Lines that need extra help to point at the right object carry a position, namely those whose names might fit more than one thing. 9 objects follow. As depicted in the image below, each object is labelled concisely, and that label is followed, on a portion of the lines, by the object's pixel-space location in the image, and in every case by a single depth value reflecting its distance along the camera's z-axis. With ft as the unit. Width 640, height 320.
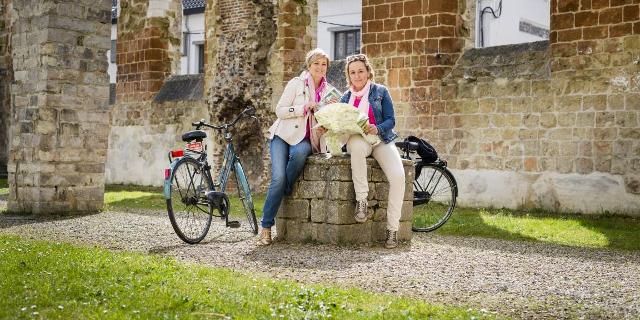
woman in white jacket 25.07
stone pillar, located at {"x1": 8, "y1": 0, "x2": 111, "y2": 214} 35.65
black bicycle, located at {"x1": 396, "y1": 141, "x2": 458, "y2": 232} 30.37
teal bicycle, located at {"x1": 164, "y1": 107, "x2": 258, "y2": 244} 25.93
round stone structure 24.62
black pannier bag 30.60
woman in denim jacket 24.73
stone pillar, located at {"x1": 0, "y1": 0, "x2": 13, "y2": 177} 70.13
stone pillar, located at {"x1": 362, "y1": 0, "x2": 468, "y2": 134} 43.24
